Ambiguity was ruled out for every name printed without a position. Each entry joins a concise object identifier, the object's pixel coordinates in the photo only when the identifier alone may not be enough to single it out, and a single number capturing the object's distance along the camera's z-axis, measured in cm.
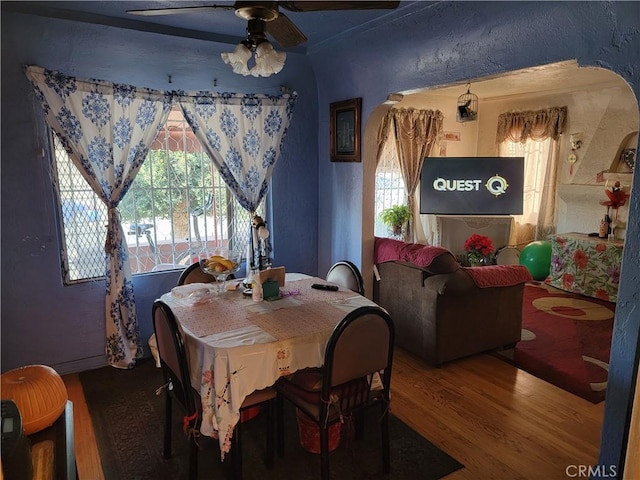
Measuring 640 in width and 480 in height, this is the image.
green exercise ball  559
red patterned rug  316
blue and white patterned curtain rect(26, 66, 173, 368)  297
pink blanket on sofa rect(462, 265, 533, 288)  326
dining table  194
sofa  319
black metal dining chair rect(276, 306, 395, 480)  192
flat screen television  527
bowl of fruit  258
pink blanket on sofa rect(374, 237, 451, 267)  322
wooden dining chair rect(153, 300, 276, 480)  197
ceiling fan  168
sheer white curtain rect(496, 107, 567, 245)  569
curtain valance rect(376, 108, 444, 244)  548
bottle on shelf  498
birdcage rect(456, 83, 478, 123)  441
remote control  273
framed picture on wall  363
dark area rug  223
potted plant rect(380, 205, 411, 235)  542
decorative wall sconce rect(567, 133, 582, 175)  541
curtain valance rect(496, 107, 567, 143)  557
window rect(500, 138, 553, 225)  589
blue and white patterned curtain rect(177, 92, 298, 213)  354
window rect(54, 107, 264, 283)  318
